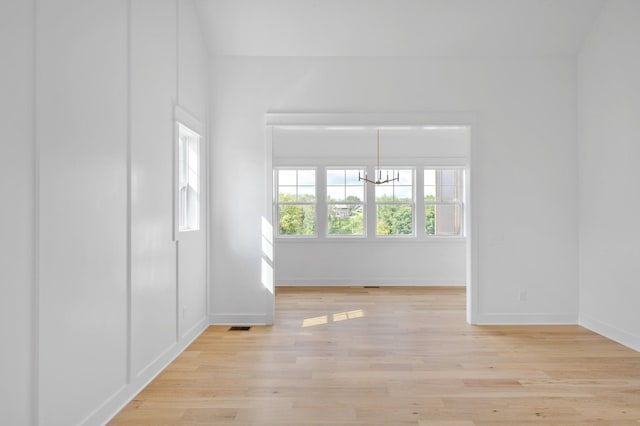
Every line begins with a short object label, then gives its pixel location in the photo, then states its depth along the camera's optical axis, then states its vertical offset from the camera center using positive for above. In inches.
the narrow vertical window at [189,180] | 170.6 +14.6
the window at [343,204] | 316.2 +8.4
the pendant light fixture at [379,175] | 300.5 +29.3
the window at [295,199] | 315.3 +12.2
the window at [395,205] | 316.2 +7.5
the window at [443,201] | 317.1 +10.5
